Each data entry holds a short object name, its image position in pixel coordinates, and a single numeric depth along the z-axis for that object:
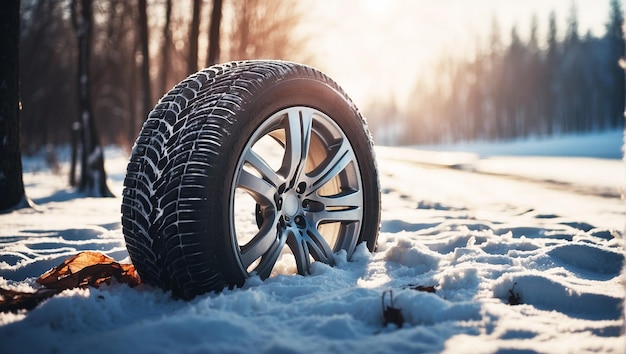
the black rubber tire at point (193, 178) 2.13
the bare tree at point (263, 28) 21.66
